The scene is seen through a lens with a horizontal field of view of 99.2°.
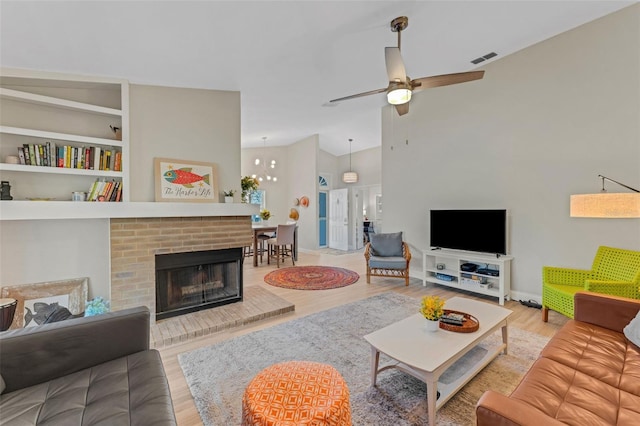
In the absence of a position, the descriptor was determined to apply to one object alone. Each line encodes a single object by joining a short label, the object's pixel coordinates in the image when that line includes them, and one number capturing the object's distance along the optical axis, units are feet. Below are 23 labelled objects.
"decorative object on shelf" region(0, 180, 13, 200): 8.10
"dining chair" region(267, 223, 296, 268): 19.72
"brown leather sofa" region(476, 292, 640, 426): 3.51
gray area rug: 5.74
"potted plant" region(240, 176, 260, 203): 13.88
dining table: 19.92
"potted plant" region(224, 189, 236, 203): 11.55
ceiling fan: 7.63
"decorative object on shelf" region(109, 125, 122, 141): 9.98
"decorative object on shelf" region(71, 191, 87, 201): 9.27
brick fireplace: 9.38
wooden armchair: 14.87
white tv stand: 12.26
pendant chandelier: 27.58
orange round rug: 14.89
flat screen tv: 12.60
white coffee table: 5.28
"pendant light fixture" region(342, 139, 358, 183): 27.71
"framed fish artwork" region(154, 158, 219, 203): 10.29
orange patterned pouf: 3.90
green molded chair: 8.34
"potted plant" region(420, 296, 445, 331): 6.40
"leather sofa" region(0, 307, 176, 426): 3.83
